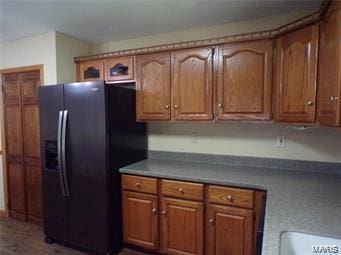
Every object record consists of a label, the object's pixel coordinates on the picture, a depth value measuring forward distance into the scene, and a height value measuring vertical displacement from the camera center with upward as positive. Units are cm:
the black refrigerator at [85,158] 222 -43
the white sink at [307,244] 103 -58
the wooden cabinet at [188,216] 189 -90
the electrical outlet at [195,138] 264 -26
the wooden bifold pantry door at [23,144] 290 -36
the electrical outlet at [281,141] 226 -26
